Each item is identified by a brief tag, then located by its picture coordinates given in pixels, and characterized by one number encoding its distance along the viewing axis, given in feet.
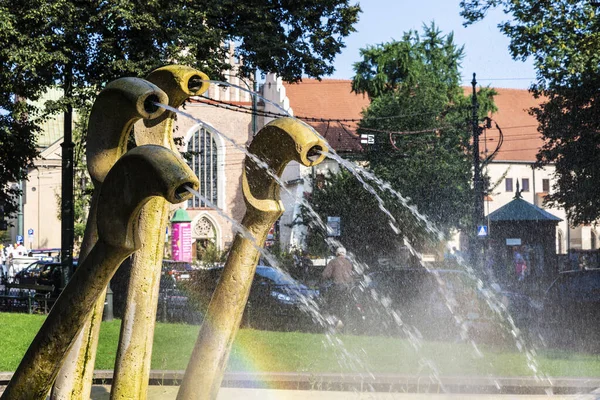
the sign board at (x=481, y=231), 93.76
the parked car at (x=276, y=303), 55.36
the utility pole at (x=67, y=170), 56.24
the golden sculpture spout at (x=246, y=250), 17.72
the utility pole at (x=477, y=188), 94.62
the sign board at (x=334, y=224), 89.59
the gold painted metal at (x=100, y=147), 16.84
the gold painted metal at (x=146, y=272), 19.25
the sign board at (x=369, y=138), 129.90
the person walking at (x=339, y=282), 55.53
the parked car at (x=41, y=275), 77.05
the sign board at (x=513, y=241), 103.98
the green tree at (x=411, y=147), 132.46
